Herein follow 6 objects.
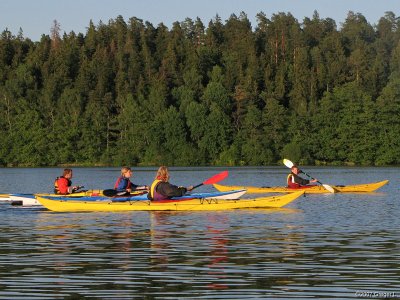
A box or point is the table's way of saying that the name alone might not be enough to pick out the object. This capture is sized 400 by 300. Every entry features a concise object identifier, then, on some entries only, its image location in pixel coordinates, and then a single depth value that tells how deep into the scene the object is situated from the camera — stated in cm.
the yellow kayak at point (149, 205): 3481
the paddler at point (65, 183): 3794
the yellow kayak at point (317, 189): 4712
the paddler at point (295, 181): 4512
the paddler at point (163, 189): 3416
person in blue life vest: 3650
